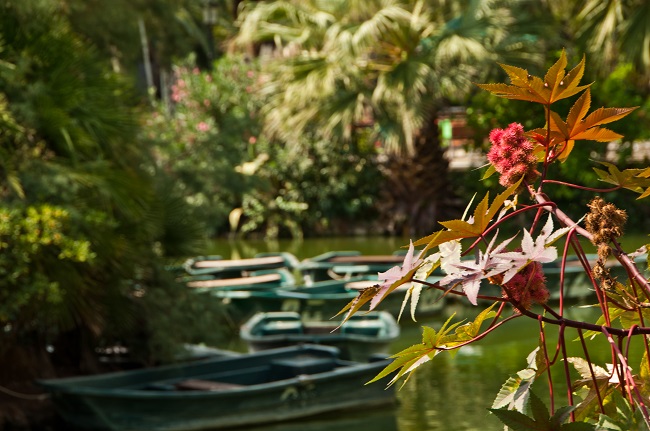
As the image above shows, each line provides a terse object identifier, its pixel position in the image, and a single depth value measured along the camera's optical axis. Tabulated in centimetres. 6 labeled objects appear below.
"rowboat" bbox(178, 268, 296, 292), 1538
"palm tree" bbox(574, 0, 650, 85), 1898
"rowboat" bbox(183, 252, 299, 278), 1722
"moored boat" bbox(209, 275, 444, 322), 1390
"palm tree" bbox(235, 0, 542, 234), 2048
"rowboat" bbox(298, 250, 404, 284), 1672
